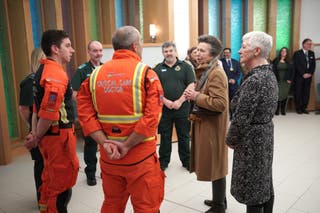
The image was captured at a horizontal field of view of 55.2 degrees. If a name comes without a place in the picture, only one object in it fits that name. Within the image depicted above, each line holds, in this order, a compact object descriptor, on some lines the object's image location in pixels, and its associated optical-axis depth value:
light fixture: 5.46
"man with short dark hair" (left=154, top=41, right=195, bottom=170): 3.67
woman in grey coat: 1.84
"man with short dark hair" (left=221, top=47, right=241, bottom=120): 6.53
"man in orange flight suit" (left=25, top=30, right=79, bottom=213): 2.03
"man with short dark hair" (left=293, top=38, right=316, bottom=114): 6.95
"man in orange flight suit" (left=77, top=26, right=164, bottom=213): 1.68
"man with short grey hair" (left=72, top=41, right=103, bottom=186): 3.36
